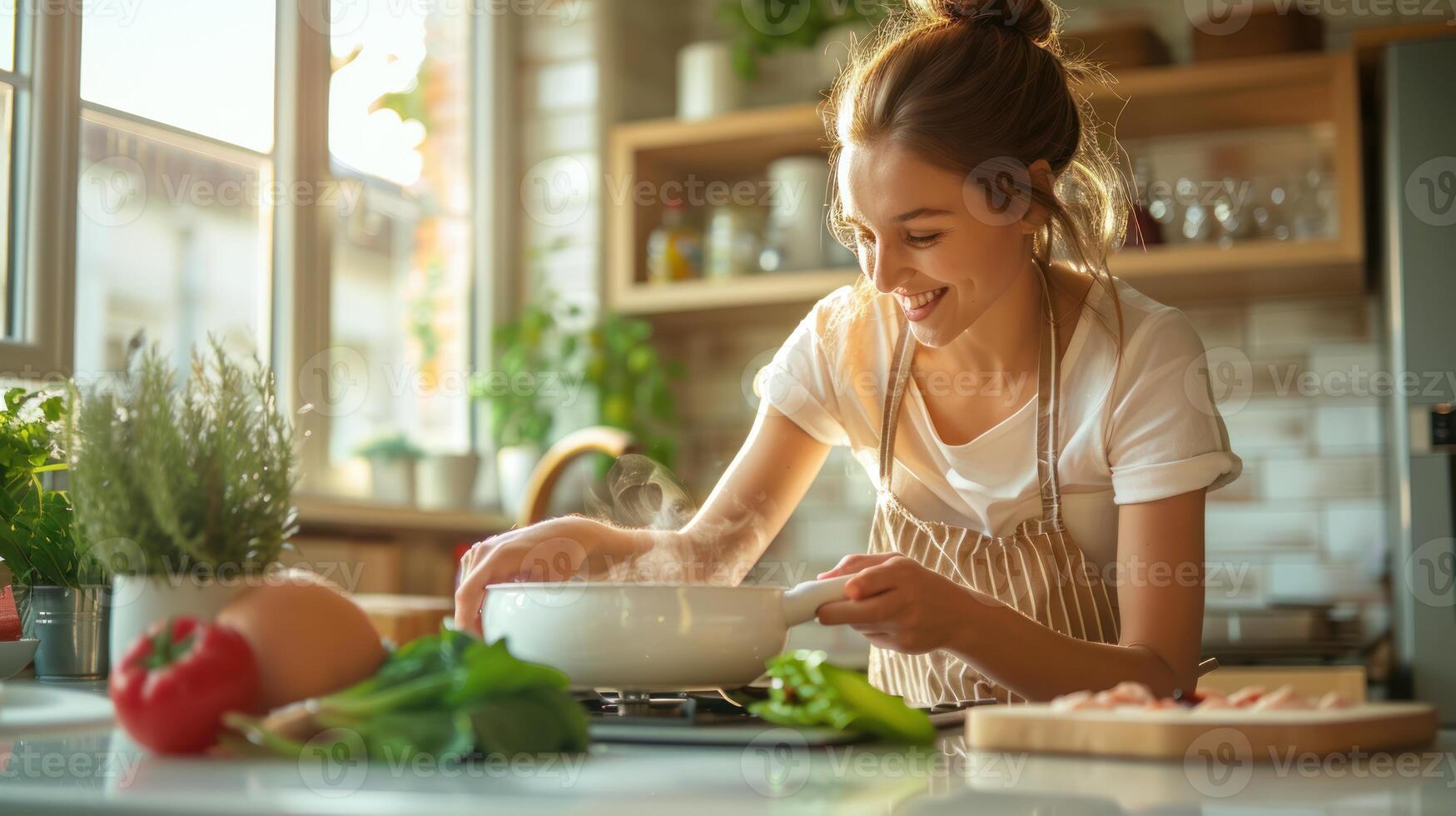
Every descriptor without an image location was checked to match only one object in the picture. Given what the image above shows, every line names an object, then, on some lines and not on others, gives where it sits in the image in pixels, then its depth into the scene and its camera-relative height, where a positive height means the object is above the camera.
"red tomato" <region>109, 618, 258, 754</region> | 0.70 -0.11
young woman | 1.29 +0.08
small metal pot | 1.21 -0.14
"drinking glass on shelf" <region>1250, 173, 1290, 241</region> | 2.78 +0.51
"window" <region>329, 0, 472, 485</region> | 3.03 +0.60
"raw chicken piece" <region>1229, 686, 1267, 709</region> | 0.79 -0.14
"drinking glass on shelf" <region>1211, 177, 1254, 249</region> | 2.80 +0.51
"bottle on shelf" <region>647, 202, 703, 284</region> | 3.28 +0.51
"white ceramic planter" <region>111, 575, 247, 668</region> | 0.83 -0.08
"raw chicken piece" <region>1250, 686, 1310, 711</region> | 0.76 -0.13
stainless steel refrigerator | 2.43 +0.20
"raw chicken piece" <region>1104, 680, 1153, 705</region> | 0.79 -0.13
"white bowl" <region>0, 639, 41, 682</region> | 1.12 -0.15
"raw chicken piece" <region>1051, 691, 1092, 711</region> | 0.77 -0.14
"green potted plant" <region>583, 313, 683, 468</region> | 3.25 +0.22
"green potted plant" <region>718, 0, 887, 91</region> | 3.16 +1.04
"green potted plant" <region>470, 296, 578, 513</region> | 3.27 +0.19
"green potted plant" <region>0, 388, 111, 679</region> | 1.21 -0.10
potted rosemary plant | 0.82 -0.01
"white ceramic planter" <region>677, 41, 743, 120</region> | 3.29 +0.93
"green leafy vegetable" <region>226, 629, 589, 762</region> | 0.66 -0.12
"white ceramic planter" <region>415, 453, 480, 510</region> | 3.10 -0.03
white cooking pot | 0.85 -0.10
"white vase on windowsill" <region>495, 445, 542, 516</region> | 3.23 +0.00
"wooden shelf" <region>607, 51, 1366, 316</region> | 2.68 +0.75
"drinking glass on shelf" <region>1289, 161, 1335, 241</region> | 2.75 +0.52
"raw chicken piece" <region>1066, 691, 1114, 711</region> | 0.77 -0.14
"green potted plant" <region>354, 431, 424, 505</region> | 2.97 +0.01
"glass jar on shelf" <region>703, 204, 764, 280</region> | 3.21 +0.53
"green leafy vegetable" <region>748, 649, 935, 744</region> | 0.78 -0.14
